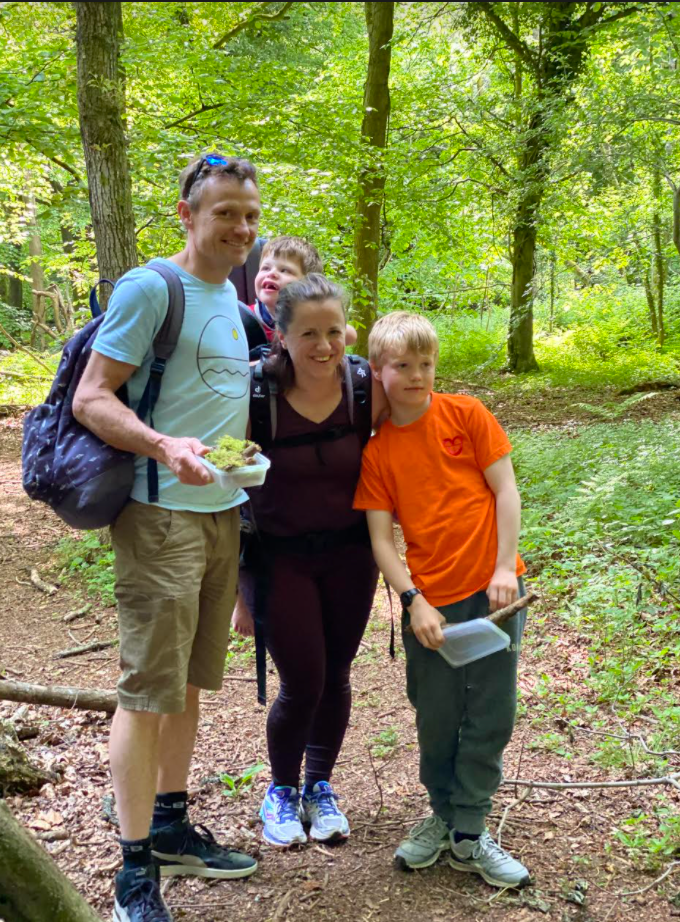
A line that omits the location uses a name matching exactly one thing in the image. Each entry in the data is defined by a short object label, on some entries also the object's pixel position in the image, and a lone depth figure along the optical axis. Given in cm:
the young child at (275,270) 282
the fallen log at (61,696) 363
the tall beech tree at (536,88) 1020
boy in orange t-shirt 238
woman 243
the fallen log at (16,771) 303
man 212
